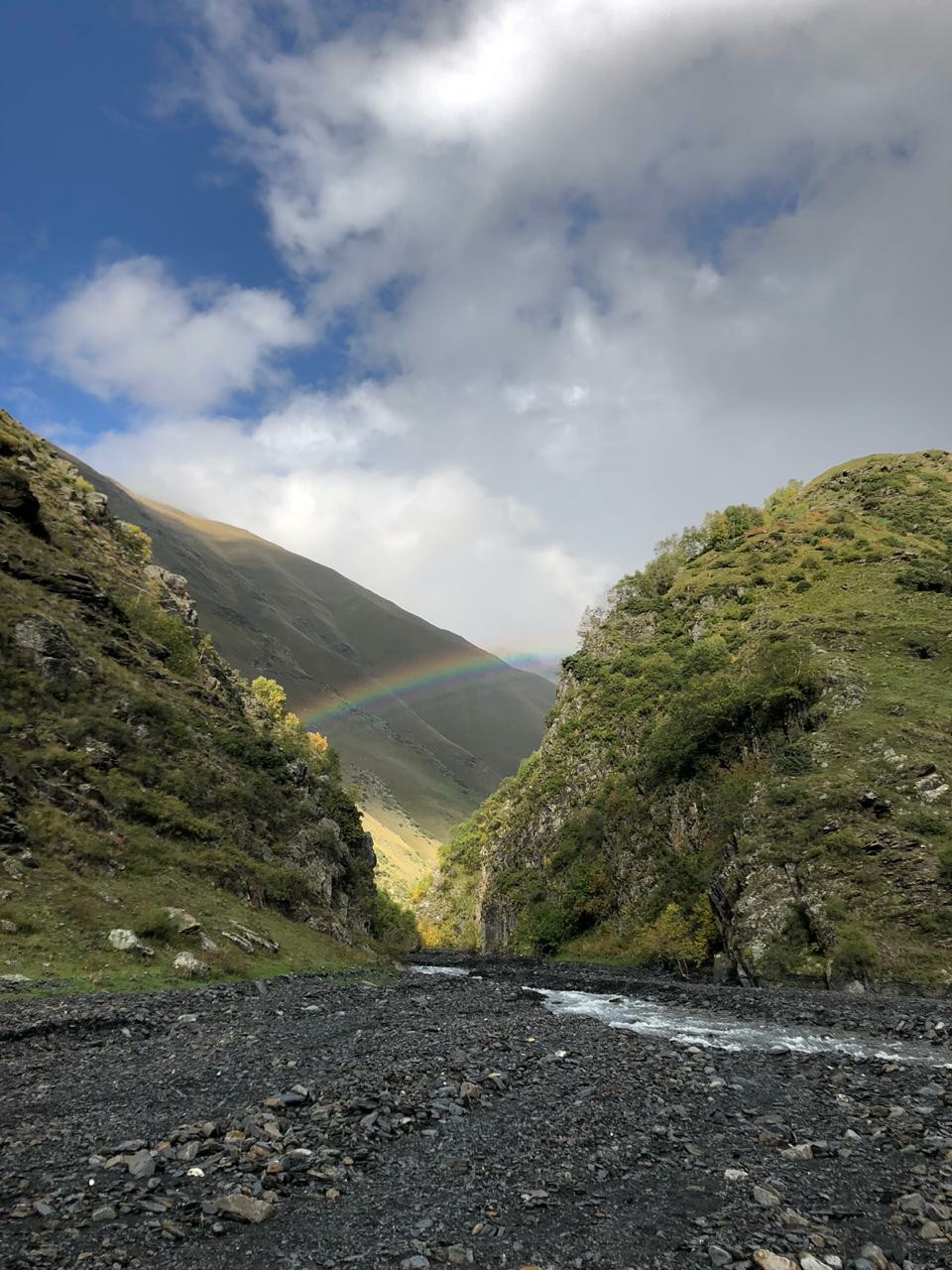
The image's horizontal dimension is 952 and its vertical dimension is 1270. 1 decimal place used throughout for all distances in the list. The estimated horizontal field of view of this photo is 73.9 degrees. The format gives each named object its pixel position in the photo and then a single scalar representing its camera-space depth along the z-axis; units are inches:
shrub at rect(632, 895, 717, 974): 1984.5
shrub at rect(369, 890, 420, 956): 2560.0
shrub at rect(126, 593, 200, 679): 2400.3
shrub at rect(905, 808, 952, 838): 1529.3
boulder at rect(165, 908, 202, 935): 1129.4
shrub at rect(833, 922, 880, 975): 1389.0
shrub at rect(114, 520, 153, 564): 3036.4
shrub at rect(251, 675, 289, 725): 4178.2
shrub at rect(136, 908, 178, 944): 1063.6
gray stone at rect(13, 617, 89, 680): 1572.3
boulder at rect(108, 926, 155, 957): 996.6
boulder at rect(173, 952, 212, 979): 1007.1
